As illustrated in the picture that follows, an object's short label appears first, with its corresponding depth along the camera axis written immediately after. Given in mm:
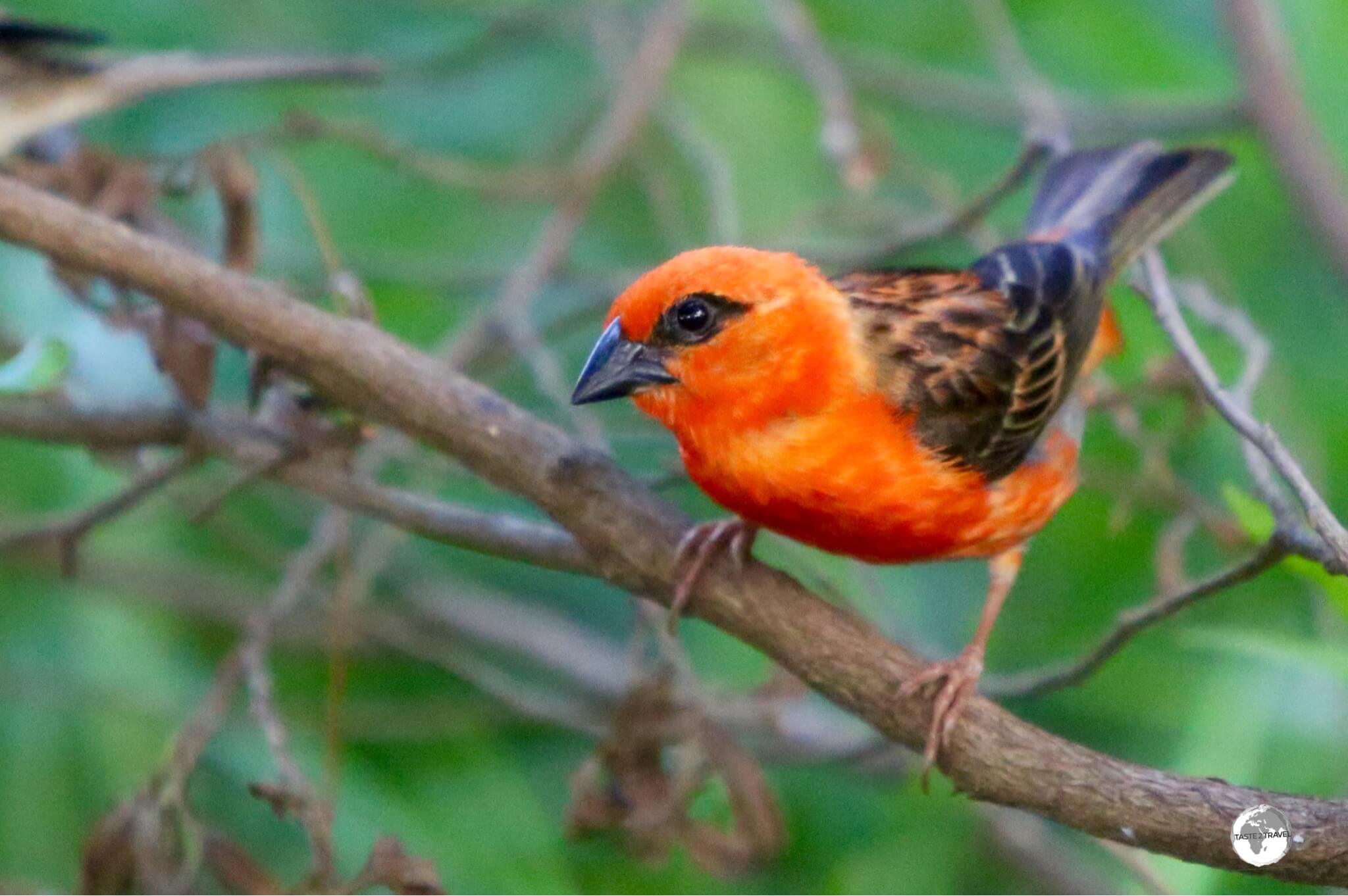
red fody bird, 4516
